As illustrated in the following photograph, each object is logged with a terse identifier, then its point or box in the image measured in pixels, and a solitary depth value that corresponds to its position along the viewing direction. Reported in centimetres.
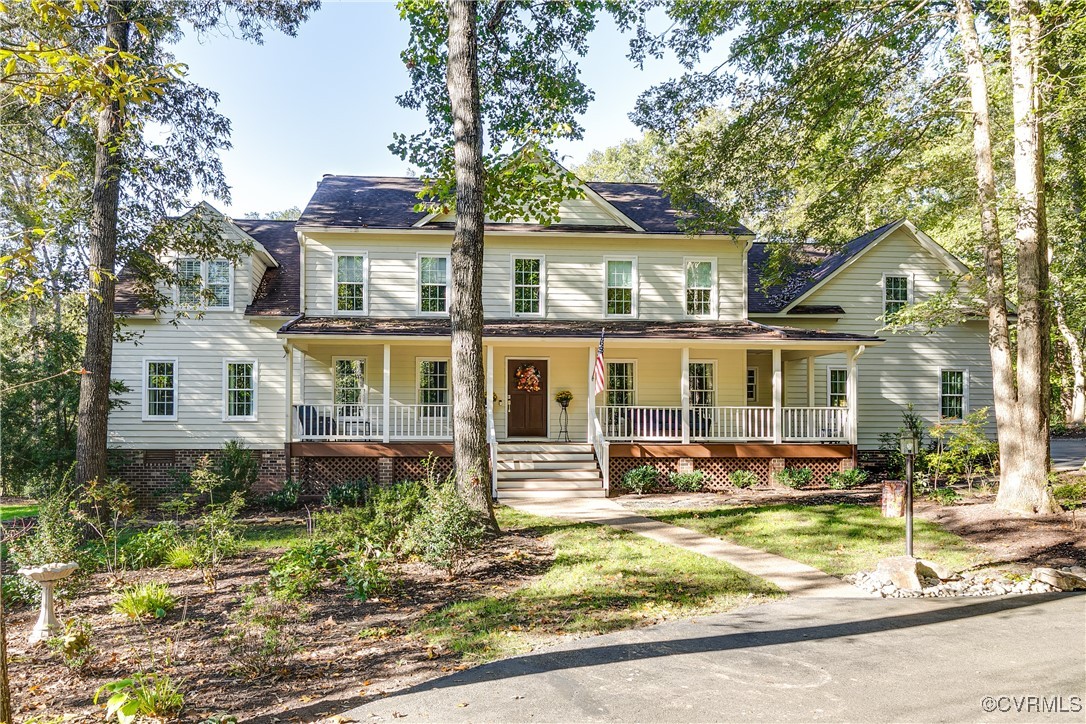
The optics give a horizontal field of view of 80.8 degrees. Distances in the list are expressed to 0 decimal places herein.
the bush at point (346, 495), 1301
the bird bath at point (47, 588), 557
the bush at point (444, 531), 759
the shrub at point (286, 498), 1286
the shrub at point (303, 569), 635
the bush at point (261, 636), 482
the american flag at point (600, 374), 1230
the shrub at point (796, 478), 1435
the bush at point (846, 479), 1430
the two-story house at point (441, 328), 1593
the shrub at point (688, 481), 1421
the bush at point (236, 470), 1355
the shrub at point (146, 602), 603
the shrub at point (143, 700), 377
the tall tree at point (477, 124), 920
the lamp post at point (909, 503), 735
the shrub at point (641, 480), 1402
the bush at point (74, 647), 489
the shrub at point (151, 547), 798
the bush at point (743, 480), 1442
